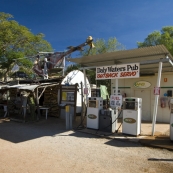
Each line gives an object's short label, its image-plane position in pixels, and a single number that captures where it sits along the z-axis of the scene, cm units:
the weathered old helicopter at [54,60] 1798
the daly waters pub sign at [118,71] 758
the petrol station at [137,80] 731
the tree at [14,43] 2000
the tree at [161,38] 2417
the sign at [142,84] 1155
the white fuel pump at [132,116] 731
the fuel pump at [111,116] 802
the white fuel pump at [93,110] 836
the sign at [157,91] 711
